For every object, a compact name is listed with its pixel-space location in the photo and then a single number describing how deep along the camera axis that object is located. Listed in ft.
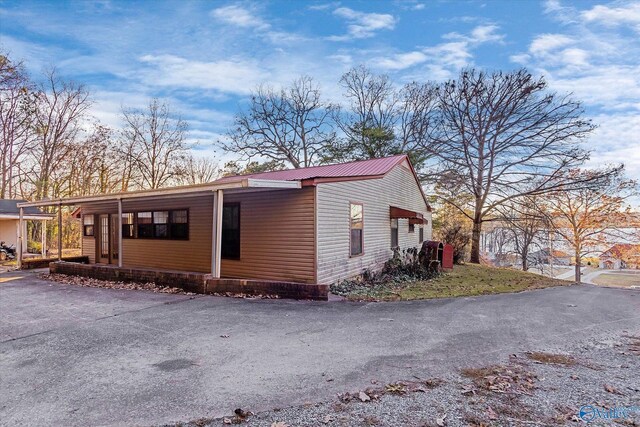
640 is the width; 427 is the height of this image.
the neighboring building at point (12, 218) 56.15
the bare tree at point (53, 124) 74.79
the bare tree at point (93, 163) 78.84
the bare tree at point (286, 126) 84.79
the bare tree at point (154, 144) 84.38
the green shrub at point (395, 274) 28.89
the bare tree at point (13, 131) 67.31
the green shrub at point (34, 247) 69.41
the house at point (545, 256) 81.82
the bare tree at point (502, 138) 57.06
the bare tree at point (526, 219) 61.82
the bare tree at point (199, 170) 90.84
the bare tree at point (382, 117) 75.97
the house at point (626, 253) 73.97
